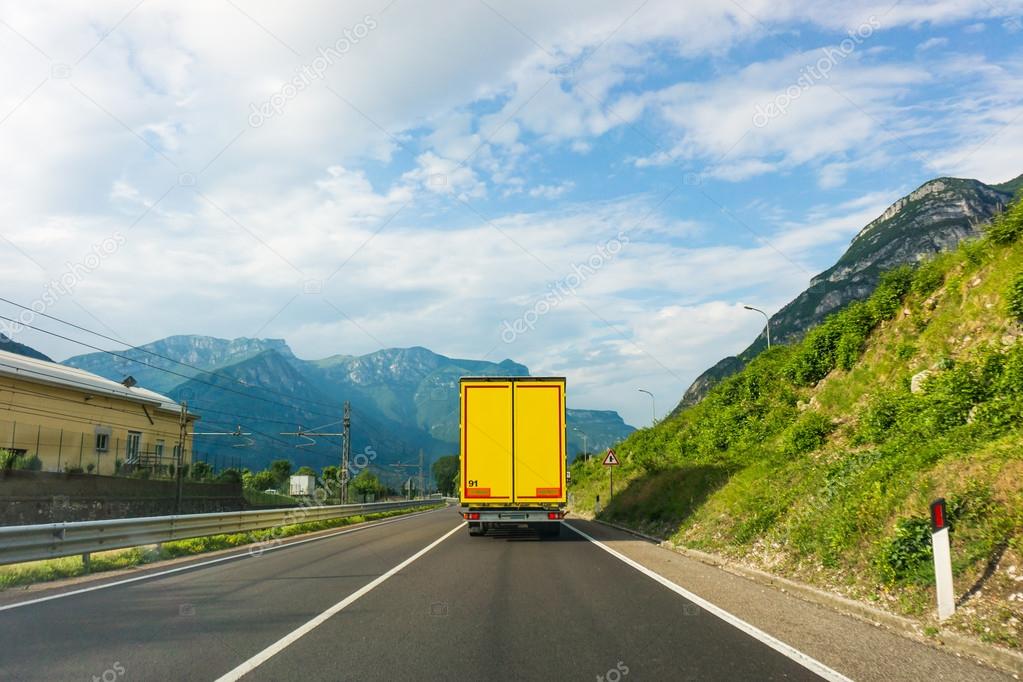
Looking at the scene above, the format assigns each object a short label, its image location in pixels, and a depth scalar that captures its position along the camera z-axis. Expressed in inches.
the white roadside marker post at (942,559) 265.8
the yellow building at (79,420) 1412.4
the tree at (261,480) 3587.6
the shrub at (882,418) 552.7
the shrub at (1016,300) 485.4
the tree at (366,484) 3777.1
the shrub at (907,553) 309.4
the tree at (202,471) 1871.3
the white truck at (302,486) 3257.9
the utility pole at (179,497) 1399.0
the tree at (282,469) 4901.6
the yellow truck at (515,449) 724.0
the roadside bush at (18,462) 1116.6
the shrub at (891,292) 749.3
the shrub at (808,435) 681.6
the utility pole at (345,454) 1728.8
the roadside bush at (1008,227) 580.5
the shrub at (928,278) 694.5
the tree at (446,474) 7324.3
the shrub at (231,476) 1929.6
